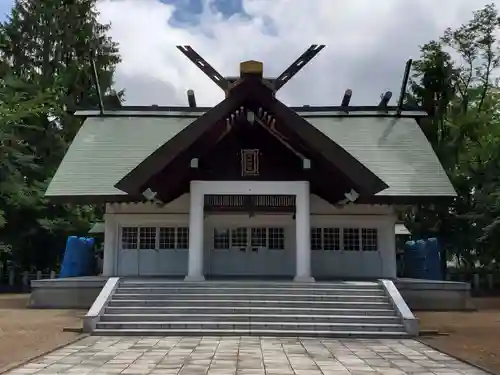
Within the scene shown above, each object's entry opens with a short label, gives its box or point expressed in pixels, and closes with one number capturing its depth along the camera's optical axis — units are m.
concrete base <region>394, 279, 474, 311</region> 16.67
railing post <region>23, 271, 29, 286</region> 26.90
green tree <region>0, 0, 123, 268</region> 27.05
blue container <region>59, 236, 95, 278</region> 21.92
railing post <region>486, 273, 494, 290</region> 27.14
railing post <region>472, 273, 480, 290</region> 26.84
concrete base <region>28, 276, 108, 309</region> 16.67
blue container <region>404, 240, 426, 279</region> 21.89
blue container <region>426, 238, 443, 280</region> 21.64
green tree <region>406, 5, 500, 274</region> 26.64
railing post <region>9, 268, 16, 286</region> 27.27
